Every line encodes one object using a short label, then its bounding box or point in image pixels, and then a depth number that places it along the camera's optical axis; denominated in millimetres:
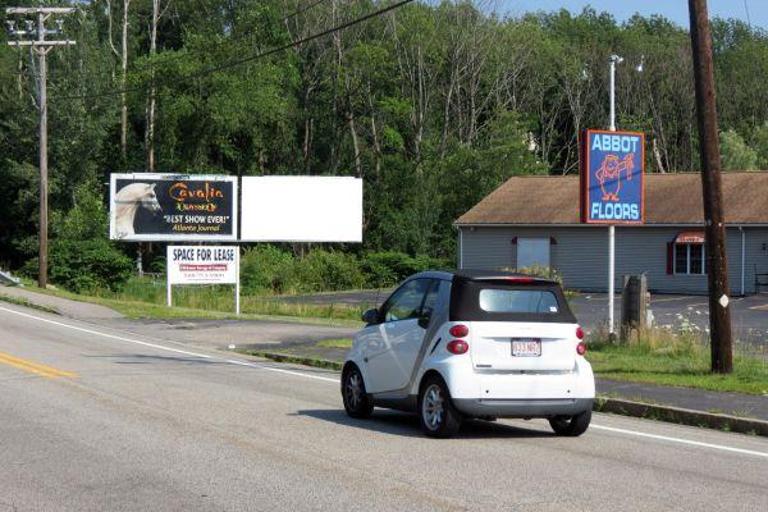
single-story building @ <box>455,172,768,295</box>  49562
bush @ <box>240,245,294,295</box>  54688
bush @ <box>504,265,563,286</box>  41512
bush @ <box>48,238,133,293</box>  50375
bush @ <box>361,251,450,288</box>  61531
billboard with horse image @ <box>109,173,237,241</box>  44938
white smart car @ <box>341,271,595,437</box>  11859
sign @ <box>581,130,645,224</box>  25156
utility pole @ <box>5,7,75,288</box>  45844
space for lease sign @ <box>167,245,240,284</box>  39844
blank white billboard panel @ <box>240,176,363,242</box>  48125
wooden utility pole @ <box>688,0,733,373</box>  17672
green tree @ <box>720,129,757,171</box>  71562
